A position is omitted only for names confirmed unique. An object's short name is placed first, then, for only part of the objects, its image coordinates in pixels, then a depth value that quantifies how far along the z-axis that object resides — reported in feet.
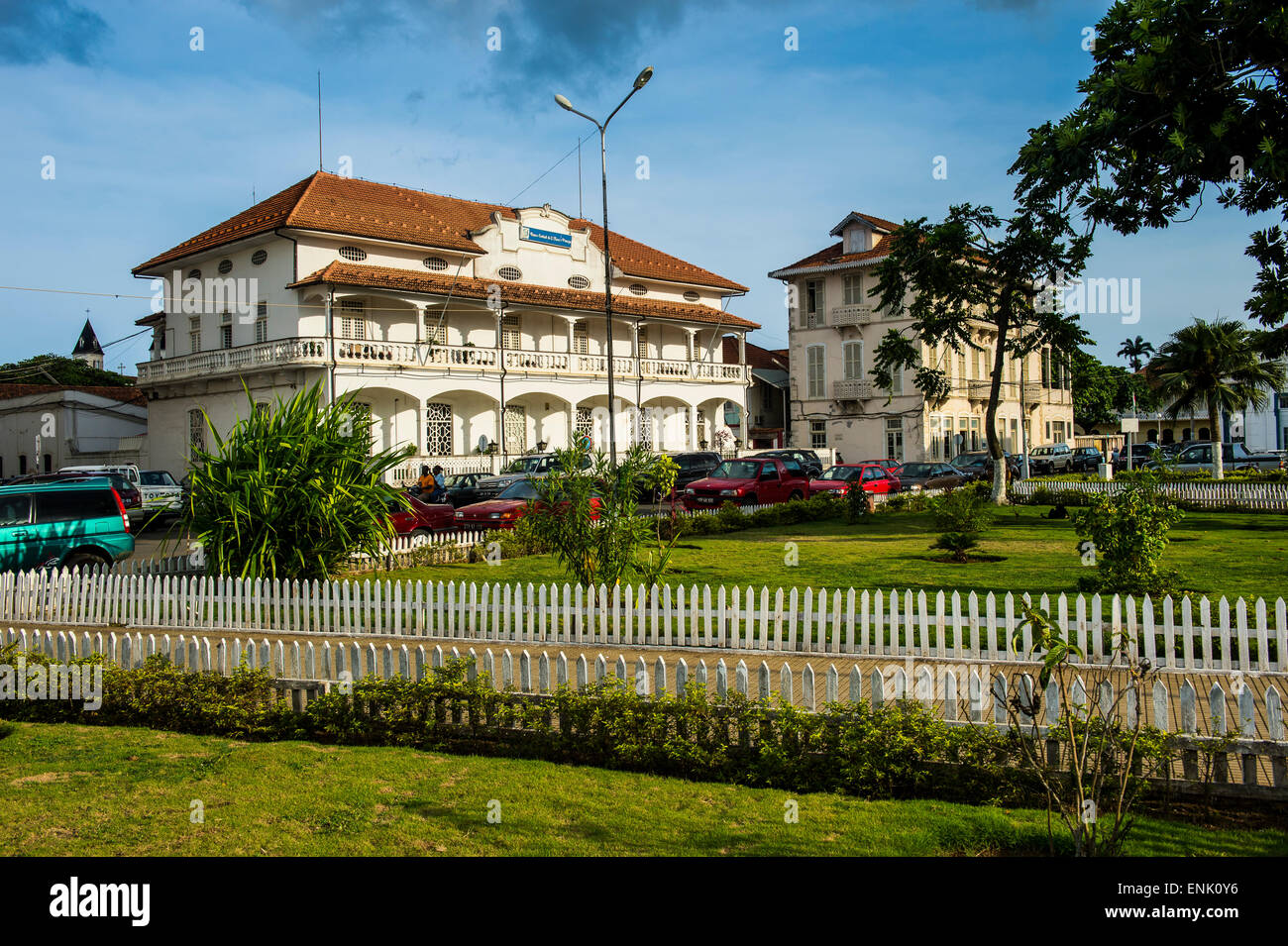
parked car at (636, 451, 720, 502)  114.83
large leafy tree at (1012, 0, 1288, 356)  39.83
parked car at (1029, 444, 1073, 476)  161.79
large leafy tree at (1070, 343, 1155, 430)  267.59
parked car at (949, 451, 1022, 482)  128.57
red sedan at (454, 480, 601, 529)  71.00
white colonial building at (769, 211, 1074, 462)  164.86
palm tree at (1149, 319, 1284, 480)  116.57
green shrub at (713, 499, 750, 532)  75.56
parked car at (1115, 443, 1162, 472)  149.14
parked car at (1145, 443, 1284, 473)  123.85
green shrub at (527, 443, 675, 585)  39.65
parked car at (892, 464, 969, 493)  111.86
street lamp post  68.95
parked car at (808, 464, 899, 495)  101.40
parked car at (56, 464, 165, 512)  96.73
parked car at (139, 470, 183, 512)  97.19
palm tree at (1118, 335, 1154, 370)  357.82
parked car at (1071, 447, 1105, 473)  162.50
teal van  53.31
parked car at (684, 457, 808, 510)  90.33
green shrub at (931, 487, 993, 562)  55.21
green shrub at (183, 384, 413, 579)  41.63
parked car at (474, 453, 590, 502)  97.50
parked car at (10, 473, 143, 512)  90.99
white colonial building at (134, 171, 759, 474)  118.32
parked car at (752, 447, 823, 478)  108.53
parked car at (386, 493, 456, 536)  68.90
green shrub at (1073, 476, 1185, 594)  37.93
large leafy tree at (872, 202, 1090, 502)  84.48
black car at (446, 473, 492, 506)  99.86
